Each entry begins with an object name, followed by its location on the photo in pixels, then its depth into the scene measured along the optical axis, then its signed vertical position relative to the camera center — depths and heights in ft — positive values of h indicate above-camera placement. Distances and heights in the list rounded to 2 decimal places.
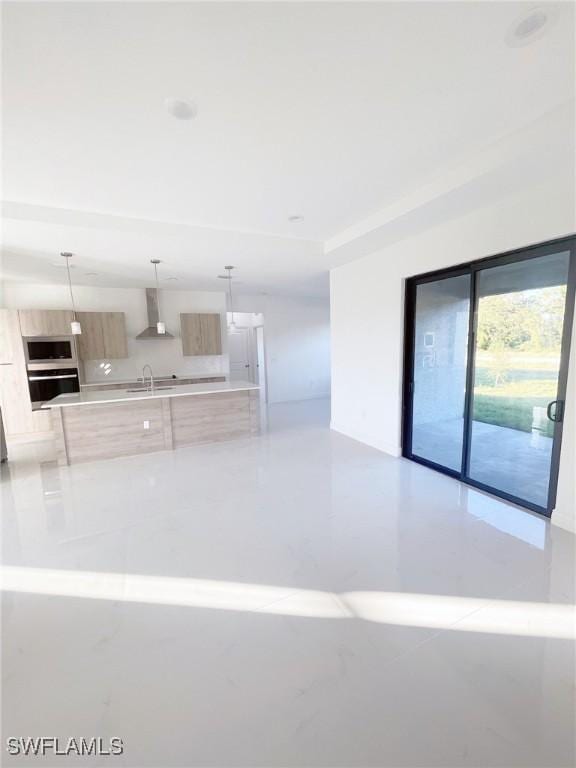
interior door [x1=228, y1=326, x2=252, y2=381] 28.63 -0.46
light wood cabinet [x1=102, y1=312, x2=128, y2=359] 20.17 +1.14
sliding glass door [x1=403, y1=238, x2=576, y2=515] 8.75 -0.89
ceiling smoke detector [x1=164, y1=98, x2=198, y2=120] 5.83 +4.54
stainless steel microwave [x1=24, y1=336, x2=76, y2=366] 17.63 +0.23
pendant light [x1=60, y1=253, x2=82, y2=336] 13.96 +4.28
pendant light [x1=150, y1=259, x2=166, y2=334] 15.25 +4.29
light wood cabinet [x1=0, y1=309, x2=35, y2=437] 17.25 -1.35
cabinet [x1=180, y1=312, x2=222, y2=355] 22.13 +1.11
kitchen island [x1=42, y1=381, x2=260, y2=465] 13.83 -3.21
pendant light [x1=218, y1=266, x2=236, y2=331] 16.88 +4.25
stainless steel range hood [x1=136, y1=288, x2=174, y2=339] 21.61 +2.64
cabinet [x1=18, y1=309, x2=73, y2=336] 17.51 +1.79
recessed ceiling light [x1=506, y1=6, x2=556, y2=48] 4.37 +4.48
